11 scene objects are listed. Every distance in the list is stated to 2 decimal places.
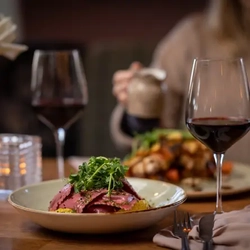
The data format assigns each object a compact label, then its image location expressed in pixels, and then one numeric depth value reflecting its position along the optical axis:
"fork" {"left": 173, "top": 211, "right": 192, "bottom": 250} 1.18
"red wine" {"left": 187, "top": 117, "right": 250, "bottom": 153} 1.28
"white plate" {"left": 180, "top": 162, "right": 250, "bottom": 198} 1.40
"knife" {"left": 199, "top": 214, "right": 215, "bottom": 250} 1.11
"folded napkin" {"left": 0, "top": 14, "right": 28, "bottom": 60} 1.43
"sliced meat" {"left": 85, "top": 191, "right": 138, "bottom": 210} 1.18
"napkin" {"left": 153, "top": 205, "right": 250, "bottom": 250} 1.13
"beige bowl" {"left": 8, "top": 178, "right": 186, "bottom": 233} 1.16
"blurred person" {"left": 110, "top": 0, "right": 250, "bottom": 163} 2.33
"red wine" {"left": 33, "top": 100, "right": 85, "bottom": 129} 1.60
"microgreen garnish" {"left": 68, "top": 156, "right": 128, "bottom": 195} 1.21
